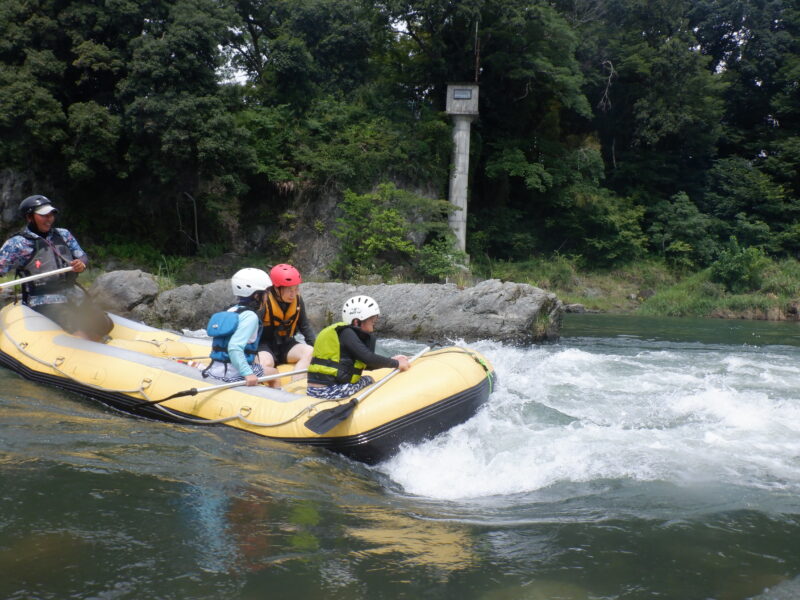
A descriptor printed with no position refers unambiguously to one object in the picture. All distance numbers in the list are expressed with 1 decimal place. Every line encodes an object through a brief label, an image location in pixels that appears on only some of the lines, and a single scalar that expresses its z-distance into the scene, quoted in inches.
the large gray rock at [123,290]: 484.7
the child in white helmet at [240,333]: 202.4
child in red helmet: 224.7
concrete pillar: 796.0
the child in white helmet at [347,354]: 197.2
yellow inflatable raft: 183.8
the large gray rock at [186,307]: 479.5
